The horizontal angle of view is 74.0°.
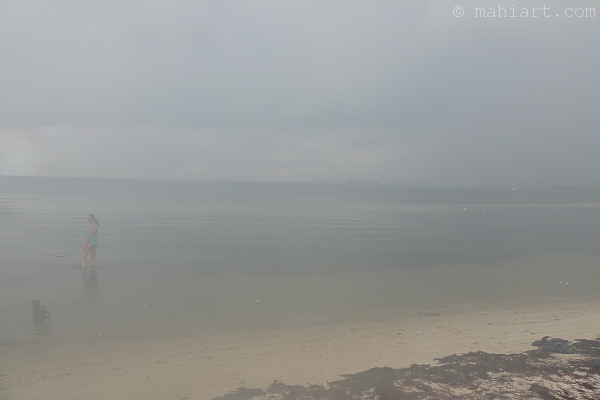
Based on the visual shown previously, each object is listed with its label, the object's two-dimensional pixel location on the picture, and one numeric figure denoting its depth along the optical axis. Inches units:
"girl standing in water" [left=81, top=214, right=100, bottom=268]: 632.9
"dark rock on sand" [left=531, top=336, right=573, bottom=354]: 308.5
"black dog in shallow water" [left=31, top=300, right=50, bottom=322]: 407.8
